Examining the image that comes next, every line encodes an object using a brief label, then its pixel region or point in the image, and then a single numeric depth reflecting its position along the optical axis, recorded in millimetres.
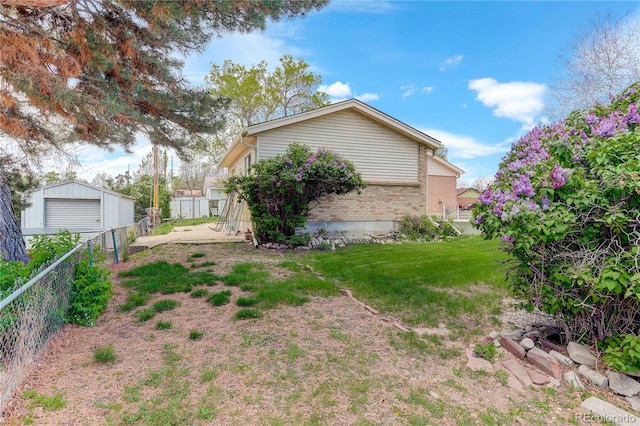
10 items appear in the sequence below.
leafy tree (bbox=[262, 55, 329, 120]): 22797
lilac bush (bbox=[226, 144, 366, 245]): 8086
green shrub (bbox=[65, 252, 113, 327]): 3830
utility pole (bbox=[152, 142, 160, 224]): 19959
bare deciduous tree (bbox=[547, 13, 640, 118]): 12500
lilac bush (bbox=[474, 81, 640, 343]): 2619
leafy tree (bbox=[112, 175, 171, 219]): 25734
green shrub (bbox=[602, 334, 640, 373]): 2561
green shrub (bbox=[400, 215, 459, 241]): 11000
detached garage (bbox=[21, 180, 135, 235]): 14844
